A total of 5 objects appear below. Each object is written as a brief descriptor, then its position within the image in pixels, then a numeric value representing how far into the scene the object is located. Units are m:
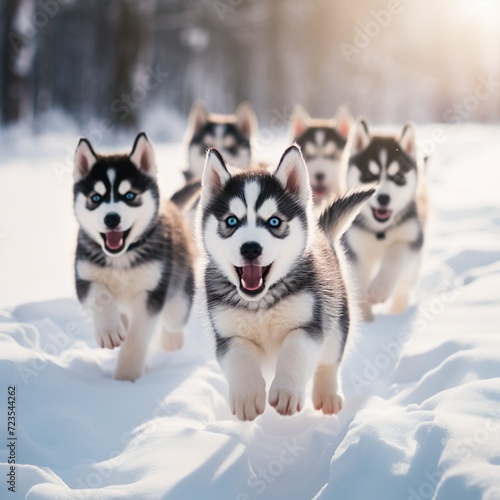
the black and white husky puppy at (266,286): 2.72
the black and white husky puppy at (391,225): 4.77
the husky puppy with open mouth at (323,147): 6.43
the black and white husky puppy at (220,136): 6.79
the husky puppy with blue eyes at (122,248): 3.59
